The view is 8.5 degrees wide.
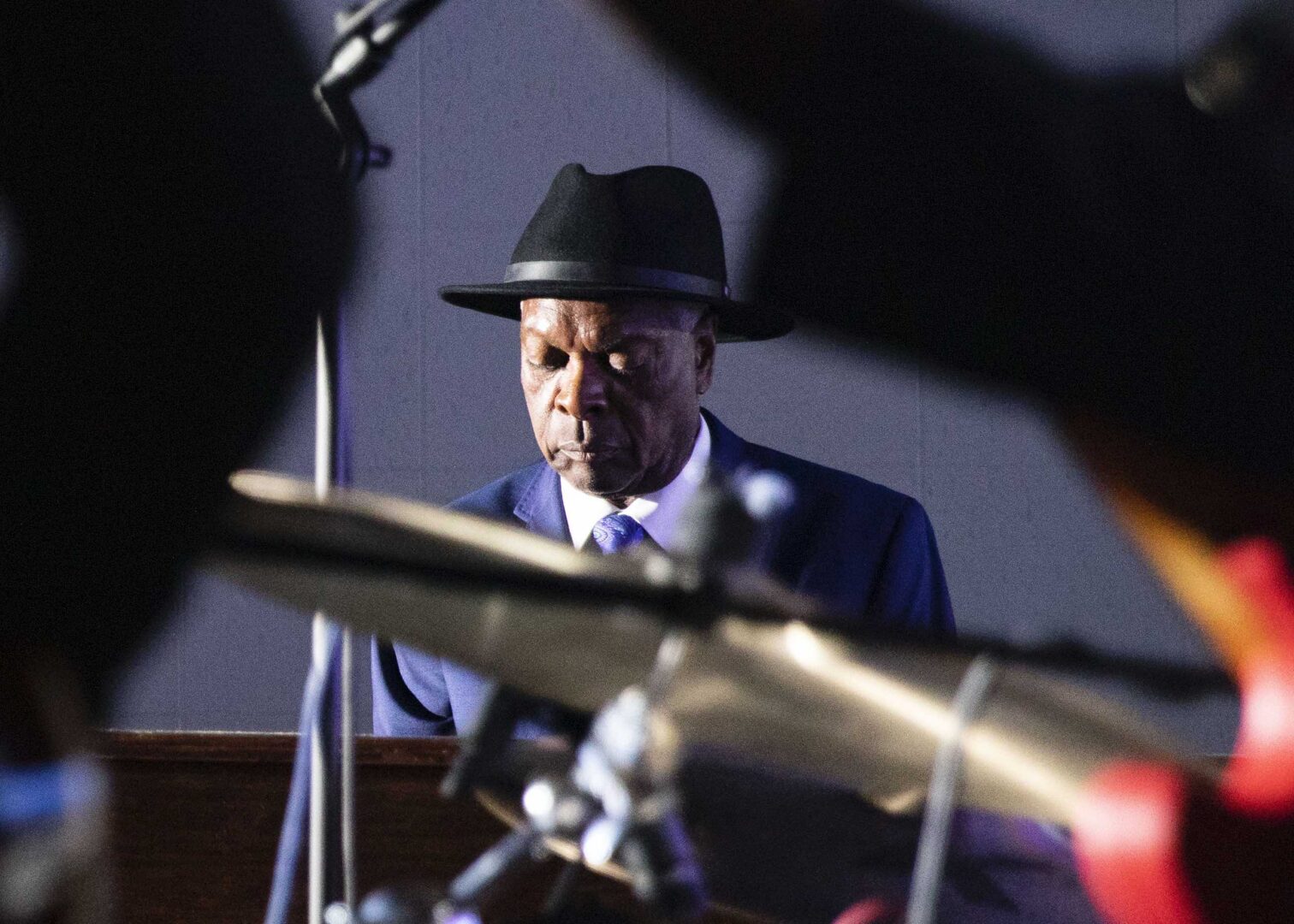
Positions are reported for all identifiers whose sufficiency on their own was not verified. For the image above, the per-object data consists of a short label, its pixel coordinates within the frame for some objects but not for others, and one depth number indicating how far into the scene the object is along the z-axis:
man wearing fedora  7.31
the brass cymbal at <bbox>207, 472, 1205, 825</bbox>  3.67
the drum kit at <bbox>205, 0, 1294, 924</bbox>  3.76
